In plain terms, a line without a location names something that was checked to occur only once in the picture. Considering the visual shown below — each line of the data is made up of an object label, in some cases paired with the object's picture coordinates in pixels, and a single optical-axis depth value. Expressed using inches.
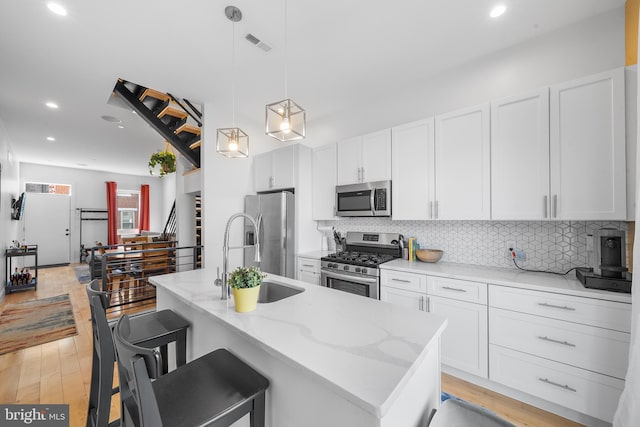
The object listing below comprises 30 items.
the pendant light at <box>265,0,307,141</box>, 63.1
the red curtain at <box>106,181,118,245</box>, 317.7
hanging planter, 166.4
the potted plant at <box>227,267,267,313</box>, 51.1
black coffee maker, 63.7
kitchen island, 30.8
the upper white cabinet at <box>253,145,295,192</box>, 138.1
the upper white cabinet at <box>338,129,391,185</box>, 114.7
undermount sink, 70.8
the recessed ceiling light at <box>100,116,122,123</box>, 158.9
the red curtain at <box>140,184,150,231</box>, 344.8
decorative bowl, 104.5
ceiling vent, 86.9
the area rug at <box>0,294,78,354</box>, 113.8
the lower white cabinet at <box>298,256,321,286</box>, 123.7
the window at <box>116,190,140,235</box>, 338.0
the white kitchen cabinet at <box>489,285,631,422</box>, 61.6
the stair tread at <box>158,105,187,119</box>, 141.4
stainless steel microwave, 114.3
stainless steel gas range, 103.5
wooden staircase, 132.5
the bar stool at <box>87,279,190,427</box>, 48.0
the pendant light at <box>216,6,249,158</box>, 77.1
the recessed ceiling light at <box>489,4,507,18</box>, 75.2
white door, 275.1
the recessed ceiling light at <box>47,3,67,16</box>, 74.5
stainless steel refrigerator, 135.0
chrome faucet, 59.6
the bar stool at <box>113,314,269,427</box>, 29.4
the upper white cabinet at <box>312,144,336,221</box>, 134.3
